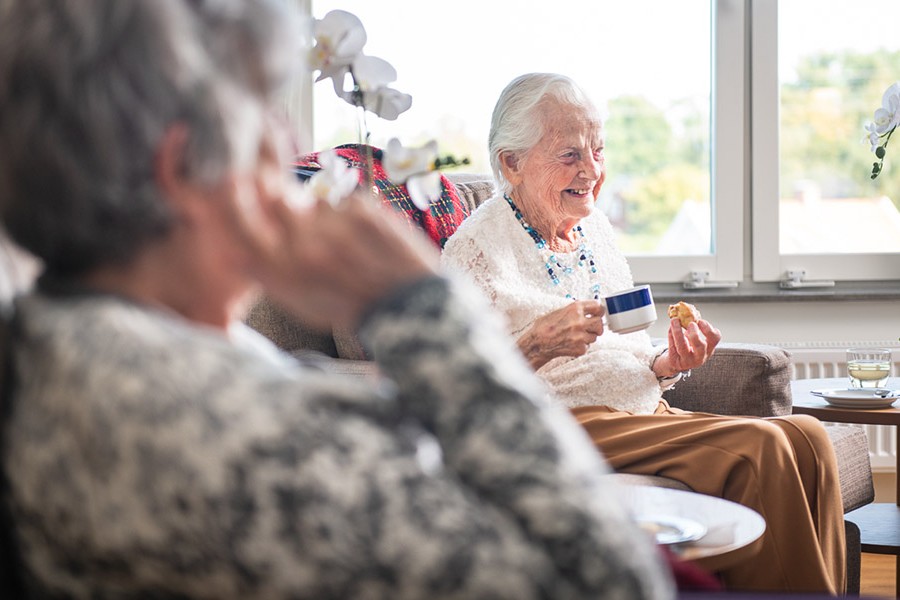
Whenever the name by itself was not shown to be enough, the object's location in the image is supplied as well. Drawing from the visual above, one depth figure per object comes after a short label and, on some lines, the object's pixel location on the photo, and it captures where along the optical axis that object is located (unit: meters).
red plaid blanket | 2.67
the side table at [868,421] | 2.42
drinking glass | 2.58
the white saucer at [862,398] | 2.46
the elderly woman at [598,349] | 2.05
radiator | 3.83
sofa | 2.55
